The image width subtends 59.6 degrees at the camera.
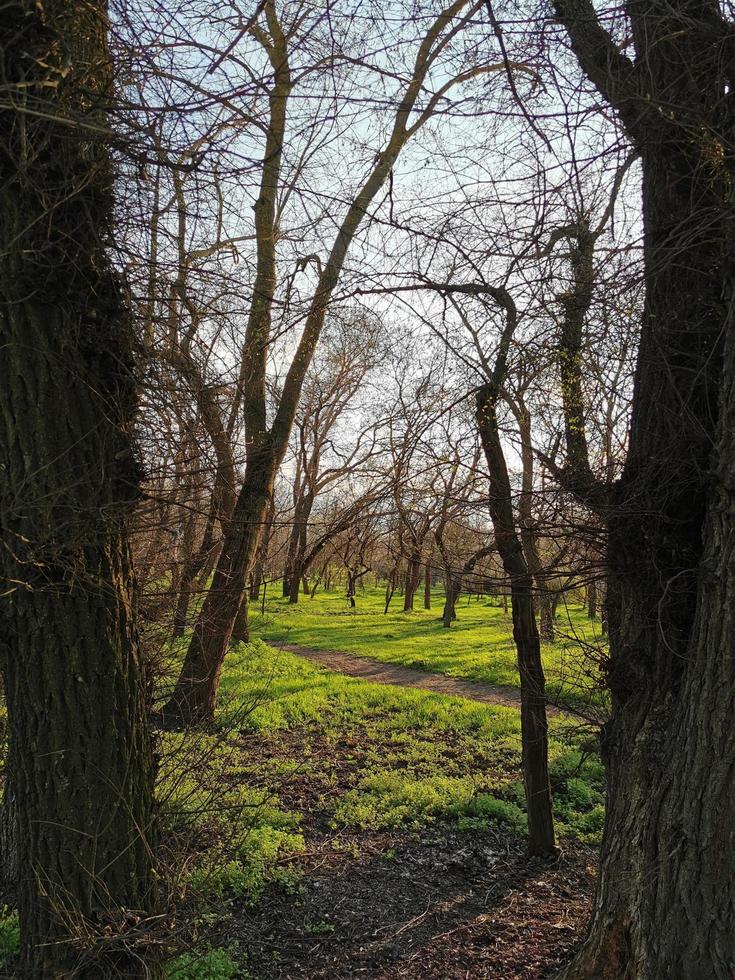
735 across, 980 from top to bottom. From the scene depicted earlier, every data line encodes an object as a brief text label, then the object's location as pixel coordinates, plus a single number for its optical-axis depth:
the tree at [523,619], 4.75
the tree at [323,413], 7.38
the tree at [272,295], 3.08
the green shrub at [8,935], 3.89
